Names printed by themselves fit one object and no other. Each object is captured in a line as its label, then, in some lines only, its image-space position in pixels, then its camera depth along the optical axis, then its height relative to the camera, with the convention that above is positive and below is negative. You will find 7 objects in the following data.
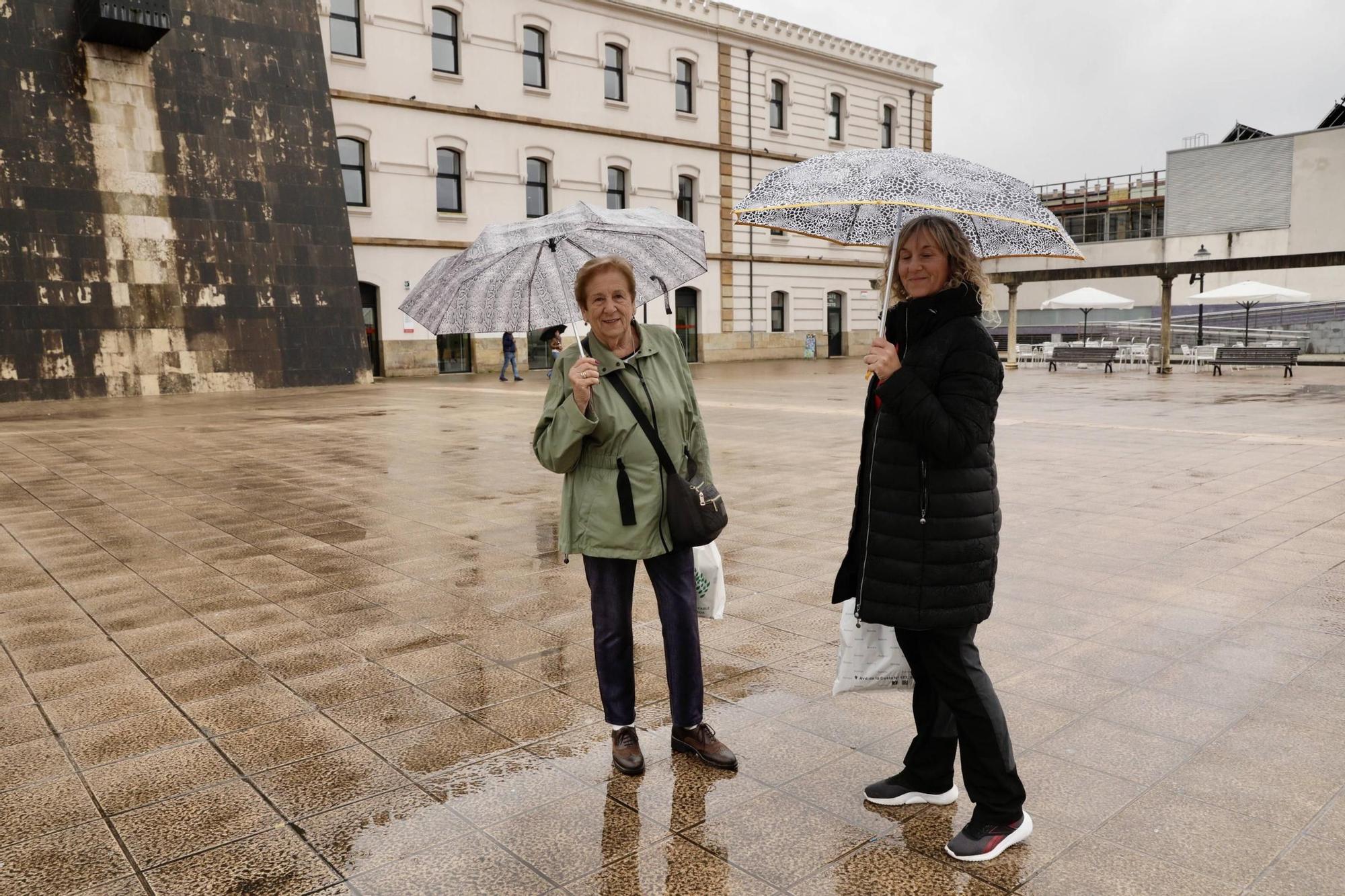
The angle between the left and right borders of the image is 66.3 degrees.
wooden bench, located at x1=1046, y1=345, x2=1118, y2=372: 29.19 -1.13
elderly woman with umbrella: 3.46 -0.48
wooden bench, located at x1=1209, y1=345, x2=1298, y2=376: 25.52 -1.18
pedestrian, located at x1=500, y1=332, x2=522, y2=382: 27.17 -0.52
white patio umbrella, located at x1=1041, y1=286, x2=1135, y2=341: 31.62 +0.46
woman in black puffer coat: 2.93 -0.53
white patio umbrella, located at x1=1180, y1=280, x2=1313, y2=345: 28.47 +0.46
